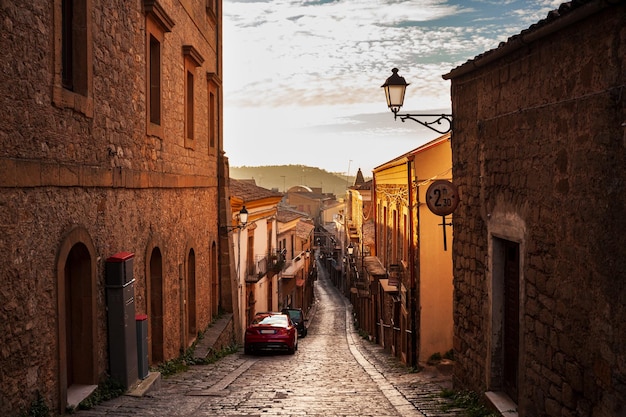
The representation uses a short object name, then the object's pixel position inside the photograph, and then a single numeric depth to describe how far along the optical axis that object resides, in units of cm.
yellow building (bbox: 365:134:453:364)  1538
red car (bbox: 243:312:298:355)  1716
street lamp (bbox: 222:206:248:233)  1764
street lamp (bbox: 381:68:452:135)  1023
